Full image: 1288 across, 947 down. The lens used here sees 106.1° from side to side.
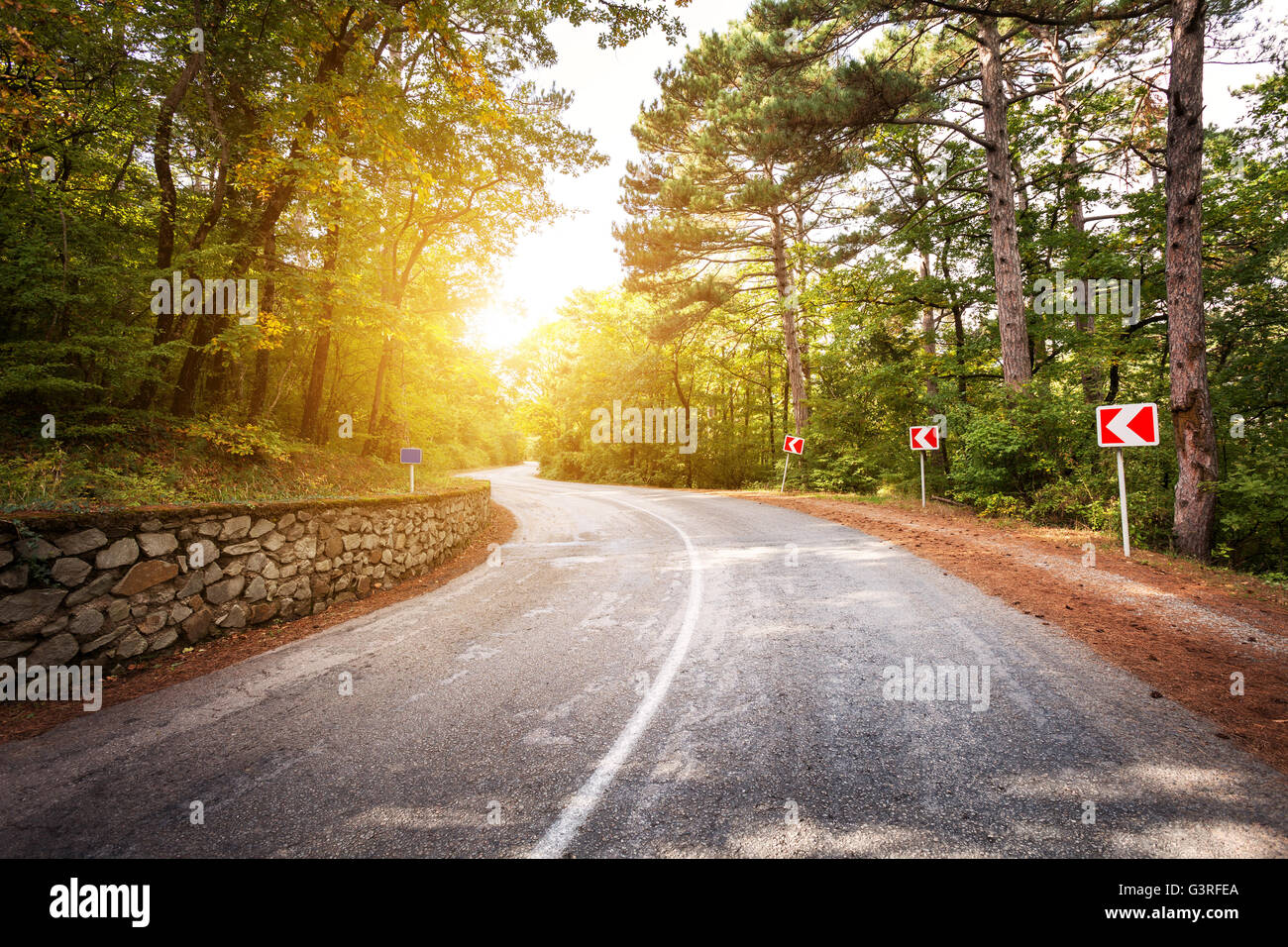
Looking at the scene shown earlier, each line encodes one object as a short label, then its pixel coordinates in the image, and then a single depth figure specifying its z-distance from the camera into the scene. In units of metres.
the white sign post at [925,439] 11.82
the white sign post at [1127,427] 6.81
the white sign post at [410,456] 8.27
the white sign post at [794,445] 16.48
